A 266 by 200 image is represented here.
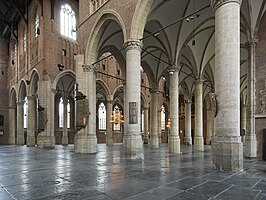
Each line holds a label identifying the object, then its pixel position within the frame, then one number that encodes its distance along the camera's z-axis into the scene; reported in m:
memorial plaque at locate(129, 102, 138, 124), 11.55
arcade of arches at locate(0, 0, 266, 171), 7.94
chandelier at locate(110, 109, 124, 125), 32.73
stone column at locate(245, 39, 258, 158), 11.79
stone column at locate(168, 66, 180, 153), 15.80
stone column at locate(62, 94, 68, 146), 28.00
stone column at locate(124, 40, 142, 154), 11.52
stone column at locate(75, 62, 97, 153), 15.05
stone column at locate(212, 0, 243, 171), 7.55
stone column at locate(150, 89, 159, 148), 21.09
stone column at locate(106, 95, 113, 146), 26.62
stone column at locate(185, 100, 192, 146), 22.14
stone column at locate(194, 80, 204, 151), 18.58
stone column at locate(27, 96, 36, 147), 24.84
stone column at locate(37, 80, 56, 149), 21.55
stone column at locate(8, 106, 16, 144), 30.72
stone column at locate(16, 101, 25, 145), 28.86
